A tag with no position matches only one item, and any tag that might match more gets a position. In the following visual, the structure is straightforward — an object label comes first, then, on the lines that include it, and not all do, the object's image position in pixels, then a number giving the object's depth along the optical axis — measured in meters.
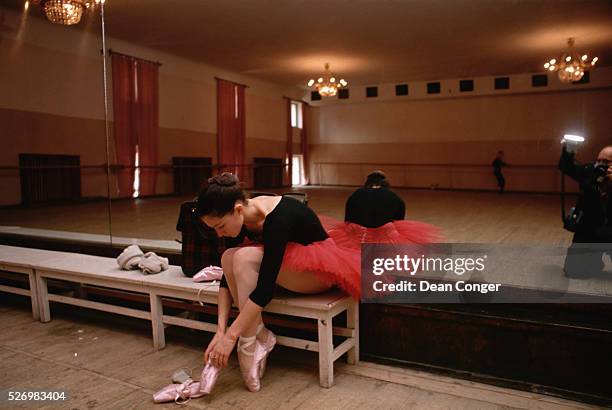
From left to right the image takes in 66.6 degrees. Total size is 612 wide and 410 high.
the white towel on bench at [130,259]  2.61
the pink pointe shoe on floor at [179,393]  1.84
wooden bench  1.98
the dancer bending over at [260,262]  1.82
